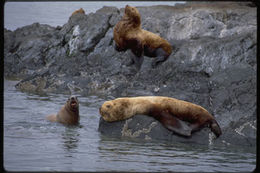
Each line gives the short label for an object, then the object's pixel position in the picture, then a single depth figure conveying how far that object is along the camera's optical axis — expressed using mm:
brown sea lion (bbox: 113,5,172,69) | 25531
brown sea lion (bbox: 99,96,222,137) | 18437
